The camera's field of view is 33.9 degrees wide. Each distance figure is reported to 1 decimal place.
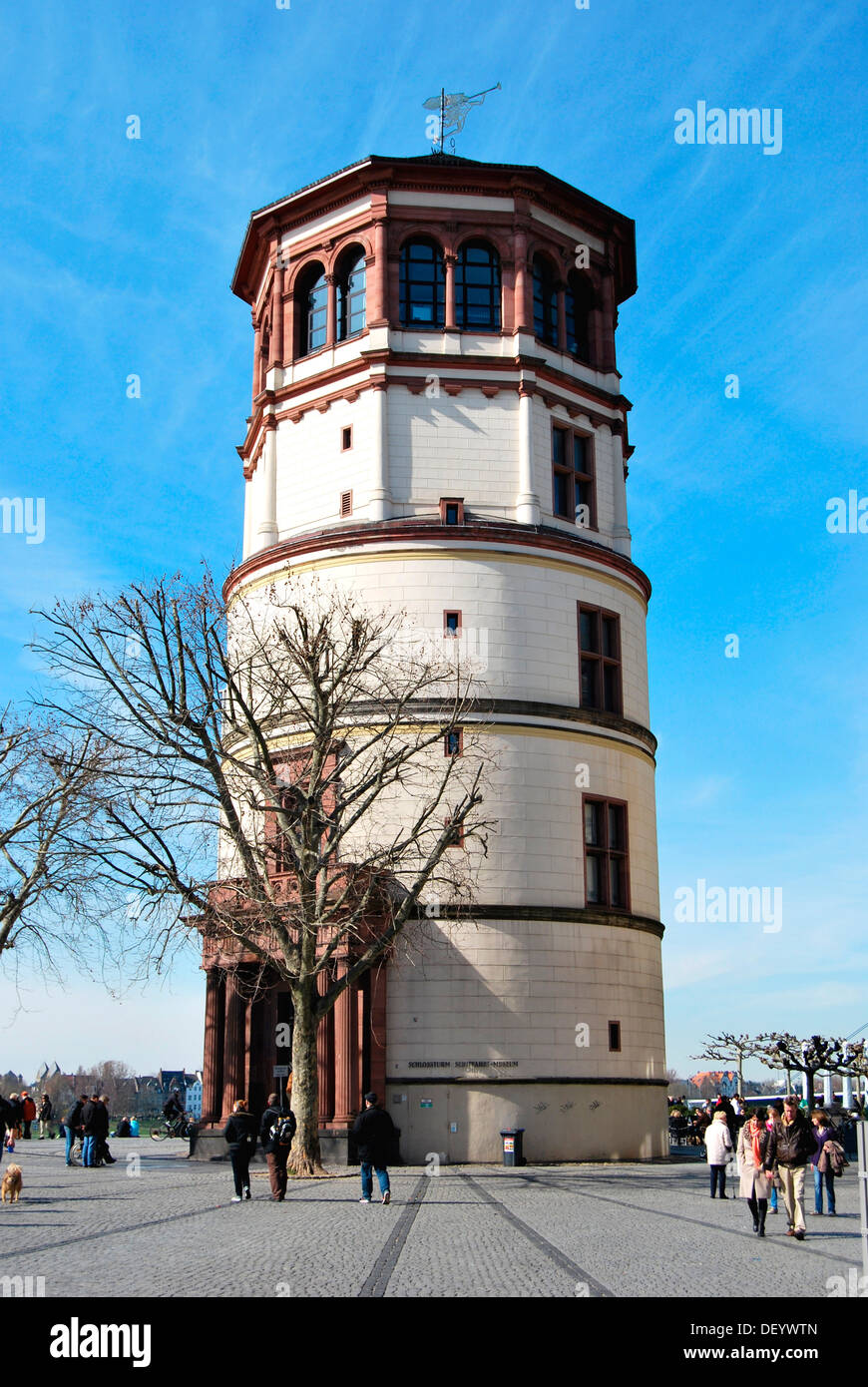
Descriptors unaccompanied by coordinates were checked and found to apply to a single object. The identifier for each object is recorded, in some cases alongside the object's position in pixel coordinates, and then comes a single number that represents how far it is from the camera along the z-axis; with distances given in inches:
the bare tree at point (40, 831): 1429.6
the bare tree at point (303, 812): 1132.5
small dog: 937.5
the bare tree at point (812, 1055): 2001.7
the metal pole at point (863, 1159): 541.6
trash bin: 1290.6
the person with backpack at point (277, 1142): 905.5
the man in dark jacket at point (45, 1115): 2187.5
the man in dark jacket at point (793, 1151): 759.1
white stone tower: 1358.3
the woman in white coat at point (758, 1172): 753.0
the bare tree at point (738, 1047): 2925.7
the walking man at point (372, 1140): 904.9
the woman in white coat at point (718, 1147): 997.2
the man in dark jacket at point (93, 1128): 1370.6
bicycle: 1952.5
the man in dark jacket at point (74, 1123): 1379.2
